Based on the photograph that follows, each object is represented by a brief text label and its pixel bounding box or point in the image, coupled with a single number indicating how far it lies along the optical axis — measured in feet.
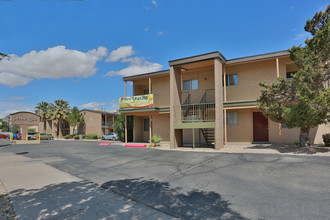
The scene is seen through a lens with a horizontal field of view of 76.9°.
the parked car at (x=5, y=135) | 150.51
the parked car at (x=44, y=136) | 120.83
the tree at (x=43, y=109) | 154.61
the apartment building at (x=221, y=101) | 46.60
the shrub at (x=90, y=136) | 125.49
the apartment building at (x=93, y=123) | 138.10
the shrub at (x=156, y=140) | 55.11
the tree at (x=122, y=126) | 70.59
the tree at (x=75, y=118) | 129.80
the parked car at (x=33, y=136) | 108.29
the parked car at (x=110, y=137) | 110.65
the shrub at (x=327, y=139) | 40.04
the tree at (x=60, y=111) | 144.81
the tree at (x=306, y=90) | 32.19
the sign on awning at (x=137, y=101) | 58.39
